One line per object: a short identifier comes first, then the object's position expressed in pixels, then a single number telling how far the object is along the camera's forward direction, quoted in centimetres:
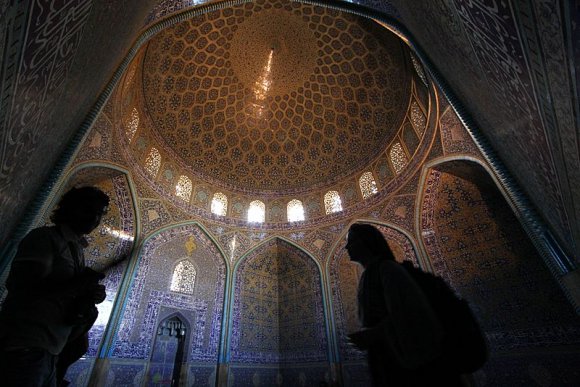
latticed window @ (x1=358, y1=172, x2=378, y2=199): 1139
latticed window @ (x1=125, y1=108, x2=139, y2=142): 942
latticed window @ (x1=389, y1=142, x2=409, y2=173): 1042
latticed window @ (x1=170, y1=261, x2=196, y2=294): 975
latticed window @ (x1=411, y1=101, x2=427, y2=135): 948
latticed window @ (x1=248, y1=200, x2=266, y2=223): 1269
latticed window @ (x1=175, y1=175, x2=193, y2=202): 1133
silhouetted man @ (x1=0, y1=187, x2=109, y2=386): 141
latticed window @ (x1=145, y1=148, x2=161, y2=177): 1041
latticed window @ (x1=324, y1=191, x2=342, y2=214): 1214
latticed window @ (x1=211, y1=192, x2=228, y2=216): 1208
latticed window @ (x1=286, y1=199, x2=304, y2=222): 1266
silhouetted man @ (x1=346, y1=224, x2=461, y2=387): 123
